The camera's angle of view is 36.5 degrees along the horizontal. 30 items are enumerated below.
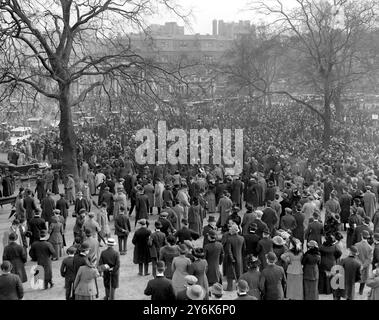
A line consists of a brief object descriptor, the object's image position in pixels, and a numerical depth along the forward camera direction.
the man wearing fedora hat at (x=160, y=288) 8.48
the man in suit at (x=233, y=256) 10.81
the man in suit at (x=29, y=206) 14.81
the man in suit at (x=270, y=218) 13.04
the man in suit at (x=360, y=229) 11.80
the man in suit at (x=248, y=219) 12.17
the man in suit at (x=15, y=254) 10.60
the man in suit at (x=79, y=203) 14.30
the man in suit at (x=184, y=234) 11.38
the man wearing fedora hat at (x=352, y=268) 9.83
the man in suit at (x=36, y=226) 12.62
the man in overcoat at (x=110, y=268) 9.95
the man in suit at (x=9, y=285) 8.69
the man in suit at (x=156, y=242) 11.35
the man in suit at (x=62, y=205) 14.83
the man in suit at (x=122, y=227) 12.86
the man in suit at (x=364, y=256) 10.36
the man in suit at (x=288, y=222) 12.58
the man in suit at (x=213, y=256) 10.37
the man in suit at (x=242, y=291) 7.62
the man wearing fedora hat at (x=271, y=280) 8.98
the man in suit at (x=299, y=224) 13.10
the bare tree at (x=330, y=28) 25.73
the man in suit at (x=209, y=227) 11.44
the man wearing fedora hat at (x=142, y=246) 11.66
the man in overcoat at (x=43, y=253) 10.83
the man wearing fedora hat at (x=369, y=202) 14.91
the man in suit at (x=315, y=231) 11.85
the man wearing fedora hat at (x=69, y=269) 9.74
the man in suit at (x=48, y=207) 14.54
